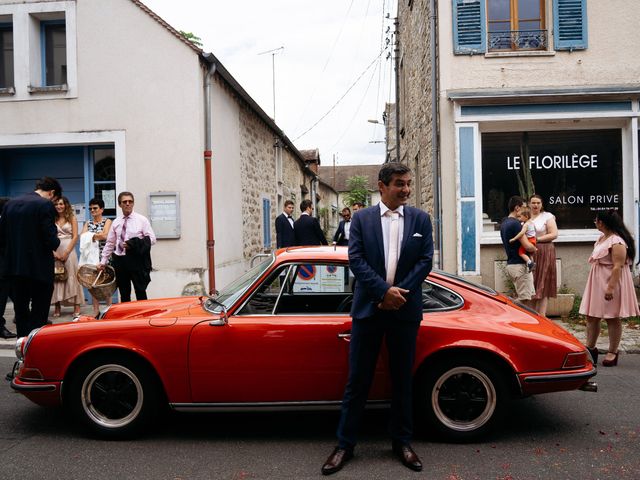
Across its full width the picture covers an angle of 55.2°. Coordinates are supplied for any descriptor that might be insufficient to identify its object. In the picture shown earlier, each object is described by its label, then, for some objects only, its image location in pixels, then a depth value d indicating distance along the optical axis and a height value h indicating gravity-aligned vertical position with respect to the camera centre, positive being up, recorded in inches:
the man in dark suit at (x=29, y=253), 245.4 -9.2
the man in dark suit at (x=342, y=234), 562.9 -10.2
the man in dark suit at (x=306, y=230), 493.0 -5.2
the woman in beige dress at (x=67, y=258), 364.2 -16.9
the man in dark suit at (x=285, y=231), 499.2 -5.4
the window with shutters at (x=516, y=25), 423.8 +135.5
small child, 310.8 -7.1
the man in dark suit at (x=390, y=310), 149.6 -20.2
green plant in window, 436.5 +35.6
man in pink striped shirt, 308.2 -11.1
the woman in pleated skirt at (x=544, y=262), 324.5 -23.4
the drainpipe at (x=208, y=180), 414.0 +31.1
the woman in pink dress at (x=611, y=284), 246.4 -27.7
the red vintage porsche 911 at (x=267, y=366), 165.6 -38.7
